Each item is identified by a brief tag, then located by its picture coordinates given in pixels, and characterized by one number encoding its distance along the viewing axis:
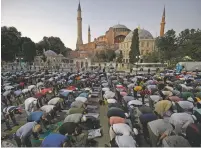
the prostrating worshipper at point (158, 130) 2.73
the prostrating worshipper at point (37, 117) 3.53
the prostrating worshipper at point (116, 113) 3.48
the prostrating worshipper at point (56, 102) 4.54
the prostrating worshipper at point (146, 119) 3.25
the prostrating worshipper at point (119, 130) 2.73
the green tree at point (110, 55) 33.30
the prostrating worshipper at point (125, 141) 2.40
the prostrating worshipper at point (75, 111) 3.77
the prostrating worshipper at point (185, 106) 3.95
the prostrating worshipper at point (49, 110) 4.07
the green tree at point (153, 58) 25.52
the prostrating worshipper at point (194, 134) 2.71
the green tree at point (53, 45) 36.37
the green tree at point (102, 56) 33.63
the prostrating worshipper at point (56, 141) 2.45
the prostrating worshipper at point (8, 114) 3.91
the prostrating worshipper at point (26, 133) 2.87
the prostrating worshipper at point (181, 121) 3.05
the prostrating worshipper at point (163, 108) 3.86
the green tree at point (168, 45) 23.83
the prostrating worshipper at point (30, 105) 4.32
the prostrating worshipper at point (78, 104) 4.20
